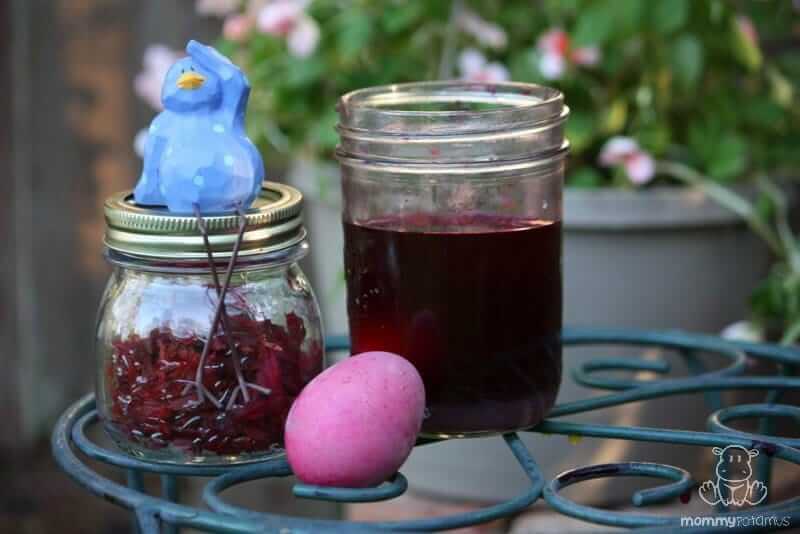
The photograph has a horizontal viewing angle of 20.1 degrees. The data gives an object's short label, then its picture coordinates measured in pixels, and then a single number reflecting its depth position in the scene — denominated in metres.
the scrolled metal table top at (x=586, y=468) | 0.71
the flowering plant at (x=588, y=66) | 1.14
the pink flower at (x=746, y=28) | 1.15
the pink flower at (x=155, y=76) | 1.26
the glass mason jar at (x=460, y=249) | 0.77
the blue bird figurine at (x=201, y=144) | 0.77
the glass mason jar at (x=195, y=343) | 0.76
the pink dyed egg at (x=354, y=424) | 0.72
